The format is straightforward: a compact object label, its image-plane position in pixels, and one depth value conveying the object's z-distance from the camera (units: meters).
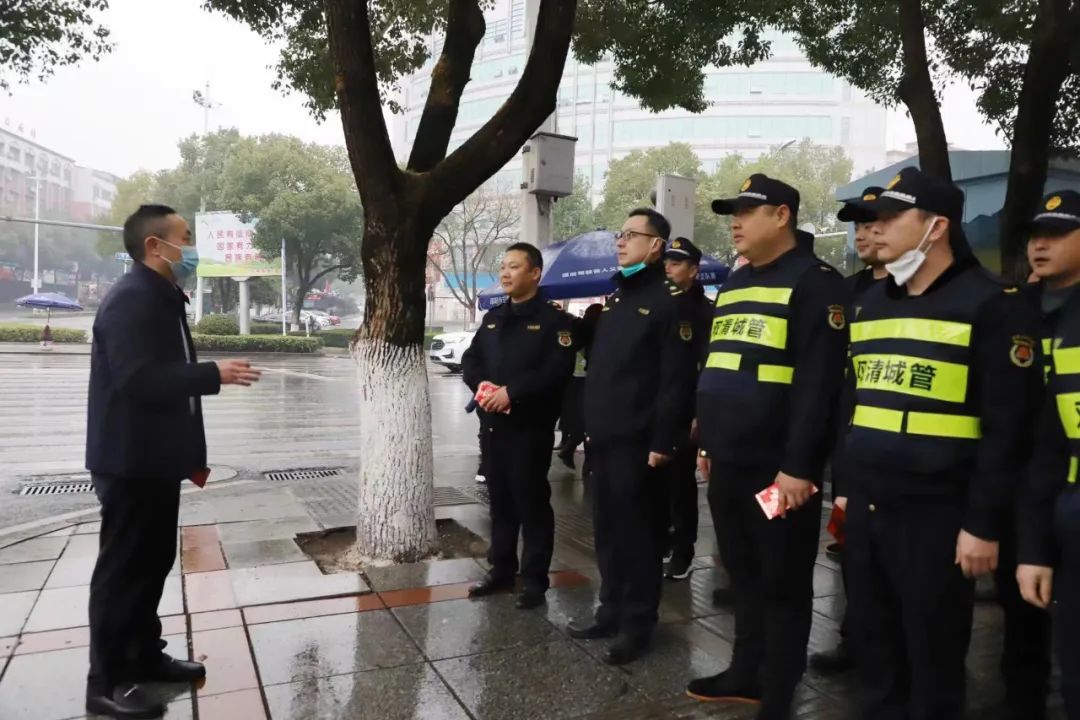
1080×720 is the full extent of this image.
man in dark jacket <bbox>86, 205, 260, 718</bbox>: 2.99
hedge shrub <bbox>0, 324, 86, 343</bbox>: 31.00
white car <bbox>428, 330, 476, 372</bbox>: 23.64
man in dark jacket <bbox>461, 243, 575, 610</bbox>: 4.11
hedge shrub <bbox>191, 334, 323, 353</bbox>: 30.28
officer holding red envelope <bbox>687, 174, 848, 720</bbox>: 2.72
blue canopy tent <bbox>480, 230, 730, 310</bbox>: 8.43
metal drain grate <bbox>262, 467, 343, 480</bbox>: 8.13
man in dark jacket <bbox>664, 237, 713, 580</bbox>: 4.86
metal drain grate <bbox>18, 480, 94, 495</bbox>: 7.33
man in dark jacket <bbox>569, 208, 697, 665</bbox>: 3.49
